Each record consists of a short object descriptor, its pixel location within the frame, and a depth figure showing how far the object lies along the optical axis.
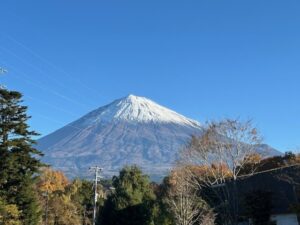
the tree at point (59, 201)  53.69
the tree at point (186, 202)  42.12
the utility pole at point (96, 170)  50.13
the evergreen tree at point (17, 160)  33.94
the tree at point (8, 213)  32.25
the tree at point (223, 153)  38.81
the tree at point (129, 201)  52.91
